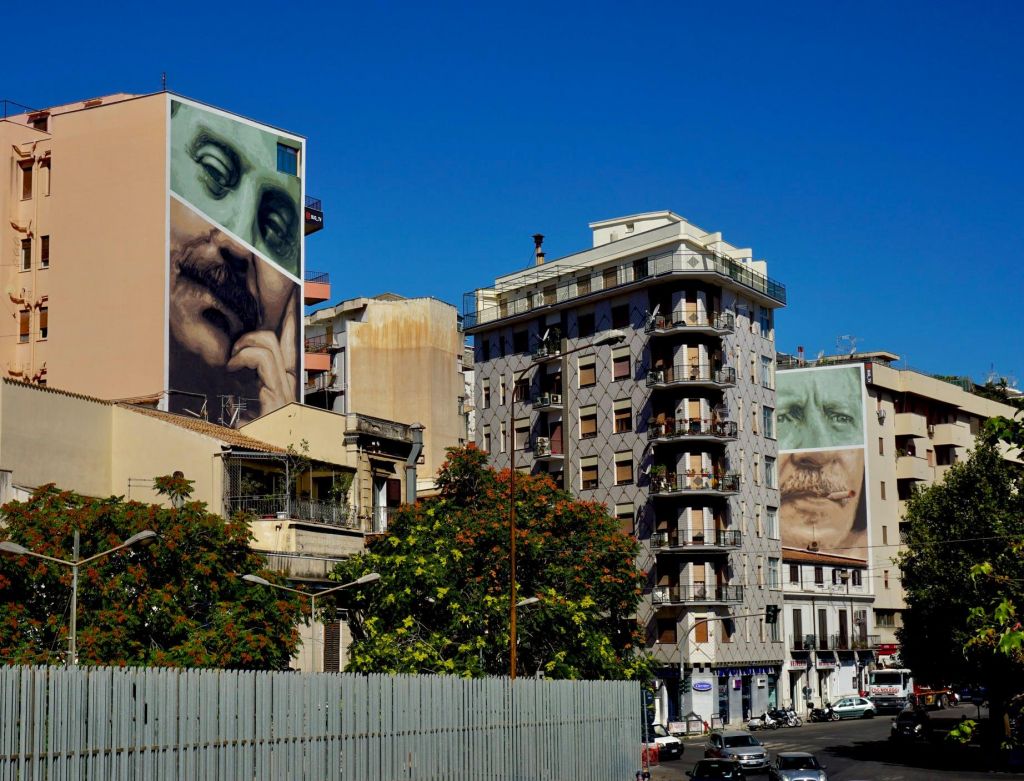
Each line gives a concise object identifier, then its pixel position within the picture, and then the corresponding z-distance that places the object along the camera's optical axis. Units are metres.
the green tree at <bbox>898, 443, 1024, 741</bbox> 51.53
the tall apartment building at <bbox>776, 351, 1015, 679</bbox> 106.19
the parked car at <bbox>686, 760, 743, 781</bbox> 43.81
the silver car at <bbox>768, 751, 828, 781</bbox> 43.62
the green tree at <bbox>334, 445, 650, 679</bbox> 51.28
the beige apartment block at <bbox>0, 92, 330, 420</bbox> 74.25
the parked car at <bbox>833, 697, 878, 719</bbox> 93.69
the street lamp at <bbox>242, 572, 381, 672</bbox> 41.84
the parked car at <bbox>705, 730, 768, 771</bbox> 50.44
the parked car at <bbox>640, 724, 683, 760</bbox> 65.06
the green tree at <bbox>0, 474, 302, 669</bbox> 39.25
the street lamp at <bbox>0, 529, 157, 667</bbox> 32.60
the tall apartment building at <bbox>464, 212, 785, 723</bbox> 85.56
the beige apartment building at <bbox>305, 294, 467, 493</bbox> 101.81
